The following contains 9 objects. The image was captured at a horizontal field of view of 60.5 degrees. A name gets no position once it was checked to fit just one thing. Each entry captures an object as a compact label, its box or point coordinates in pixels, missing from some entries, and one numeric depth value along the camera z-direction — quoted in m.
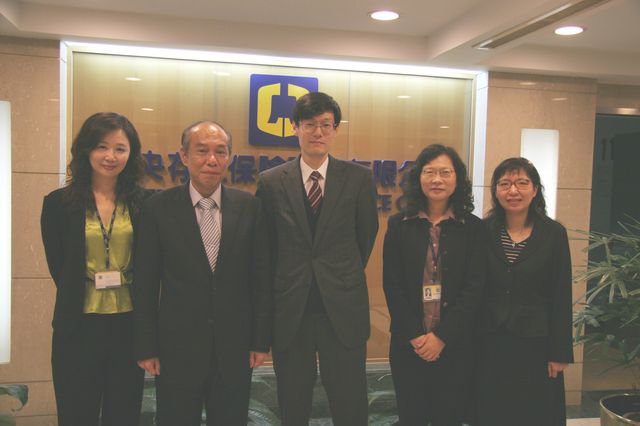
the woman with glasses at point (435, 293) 2.63
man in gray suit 2.53
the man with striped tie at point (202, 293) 2.36
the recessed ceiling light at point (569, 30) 3.94
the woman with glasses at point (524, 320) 2.70
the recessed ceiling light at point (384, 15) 3.85
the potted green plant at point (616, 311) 3.02
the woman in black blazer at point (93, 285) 2.42
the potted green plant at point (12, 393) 2.84
